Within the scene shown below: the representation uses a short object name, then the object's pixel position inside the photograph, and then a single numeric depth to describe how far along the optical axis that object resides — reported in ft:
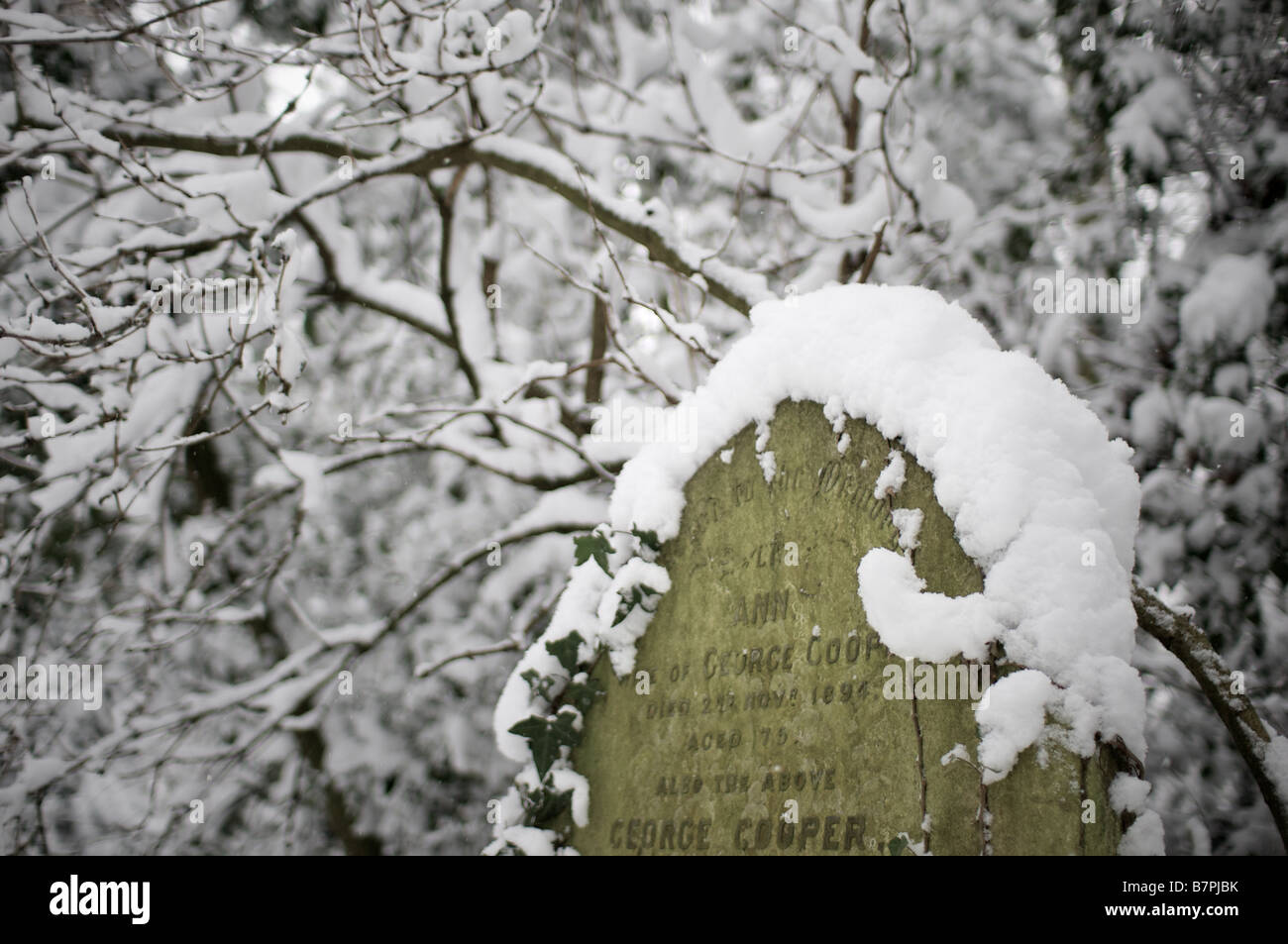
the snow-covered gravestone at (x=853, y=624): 3.96
